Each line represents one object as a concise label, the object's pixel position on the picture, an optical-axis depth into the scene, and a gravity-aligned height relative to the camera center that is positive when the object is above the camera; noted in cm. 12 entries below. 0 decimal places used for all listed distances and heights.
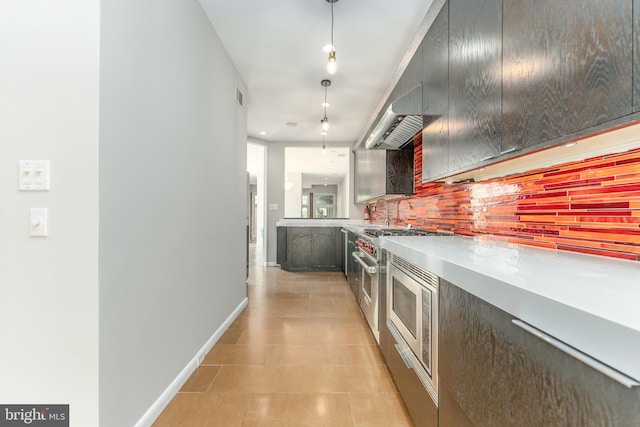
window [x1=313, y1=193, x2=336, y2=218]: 1408 +52
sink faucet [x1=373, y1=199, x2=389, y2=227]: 458 +2
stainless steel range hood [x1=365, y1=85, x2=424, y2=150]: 223 +77
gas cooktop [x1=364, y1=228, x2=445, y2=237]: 246 -15
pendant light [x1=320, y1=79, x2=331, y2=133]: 345 +155
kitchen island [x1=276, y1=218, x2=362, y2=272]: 575 -62
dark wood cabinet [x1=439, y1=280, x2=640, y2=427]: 53 -38
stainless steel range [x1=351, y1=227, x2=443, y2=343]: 234 -46
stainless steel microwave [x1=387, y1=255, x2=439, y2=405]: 126 -51
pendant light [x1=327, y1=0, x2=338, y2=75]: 215 +112
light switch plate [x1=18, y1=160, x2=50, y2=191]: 121 +17
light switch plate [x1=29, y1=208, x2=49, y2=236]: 121 -3
